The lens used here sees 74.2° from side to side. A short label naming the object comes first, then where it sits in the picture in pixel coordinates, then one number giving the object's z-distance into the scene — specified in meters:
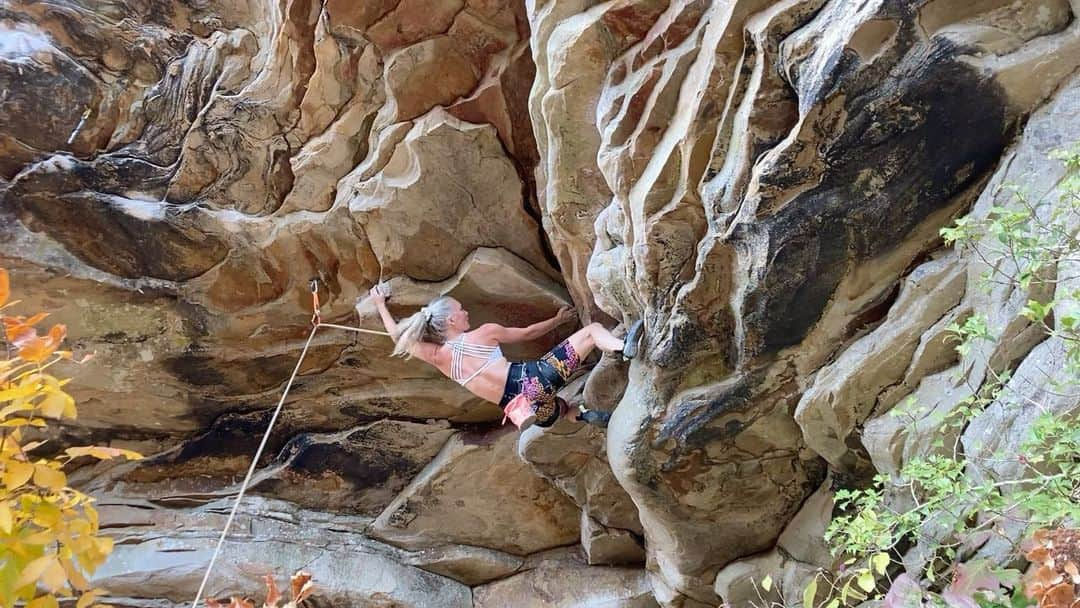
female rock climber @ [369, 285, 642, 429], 4.96
